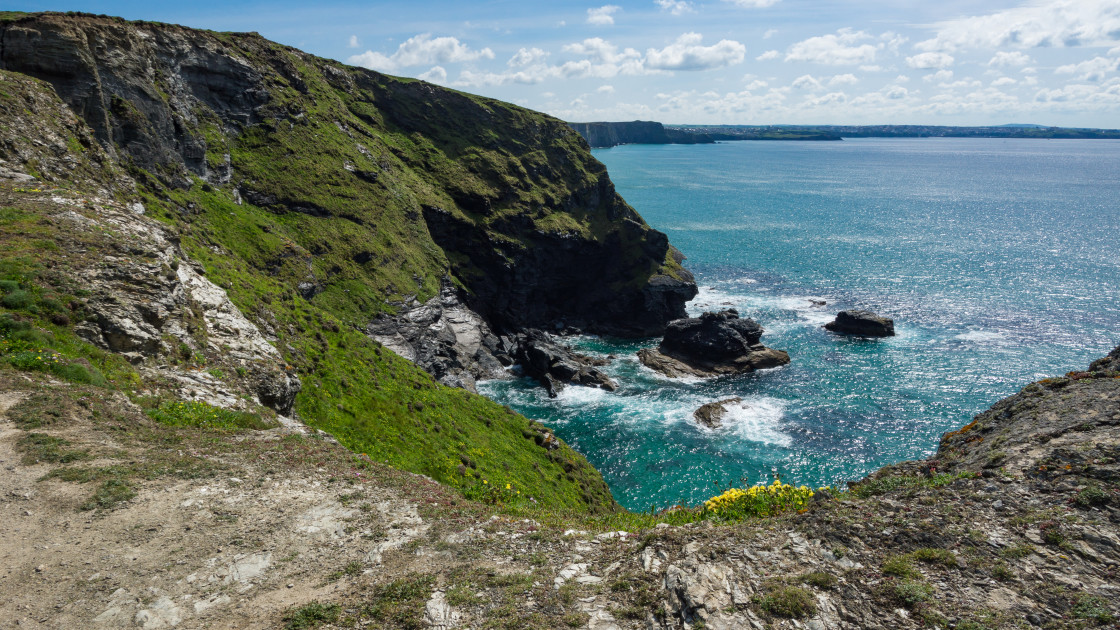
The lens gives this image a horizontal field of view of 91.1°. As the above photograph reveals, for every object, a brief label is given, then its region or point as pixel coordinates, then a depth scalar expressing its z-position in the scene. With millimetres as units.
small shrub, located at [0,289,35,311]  18672
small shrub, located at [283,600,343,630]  11367
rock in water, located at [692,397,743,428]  62662
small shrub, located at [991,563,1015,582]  11734
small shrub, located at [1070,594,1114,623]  10359
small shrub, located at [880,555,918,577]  12070
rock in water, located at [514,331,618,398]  73000
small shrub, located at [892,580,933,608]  11375
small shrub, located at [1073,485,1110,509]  13094
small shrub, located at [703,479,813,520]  16219
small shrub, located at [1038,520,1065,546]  12336
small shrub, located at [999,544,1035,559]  12172
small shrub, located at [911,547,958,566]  12273
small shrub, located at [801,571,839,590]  12086
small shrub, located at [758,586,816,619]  11422
